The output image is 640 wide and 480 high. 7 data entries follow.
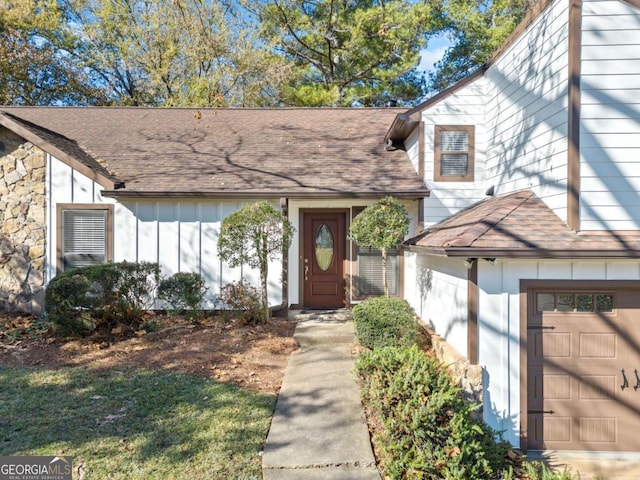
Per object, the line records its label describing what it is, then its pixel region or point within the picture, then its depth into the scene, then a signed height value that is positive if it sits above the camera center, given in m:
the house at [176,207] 7.95 +0.71
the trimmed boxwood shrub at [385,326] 5.61 -1.31
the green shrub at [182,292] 6.93 -0.98
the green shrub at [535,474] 3.19 -2.17
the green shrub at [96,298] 6.07 -0.98
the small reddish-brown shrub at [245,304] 7.07 -1.22
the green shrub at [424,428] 3.22 -1.72
